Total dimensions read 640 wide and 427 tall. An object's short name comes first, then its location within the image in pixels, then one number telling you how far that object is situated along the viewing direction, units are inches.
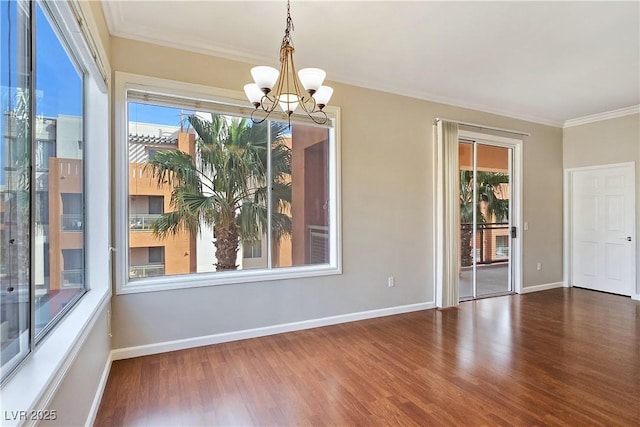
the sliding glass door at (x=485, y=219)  197.8
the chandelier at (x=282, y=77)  85.7
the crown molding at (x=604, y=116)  197.8
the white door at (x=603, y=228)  202.5
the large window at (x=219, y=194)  123.2
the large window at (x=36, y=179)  51.3
